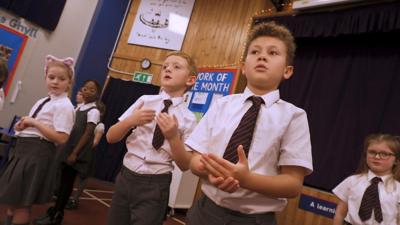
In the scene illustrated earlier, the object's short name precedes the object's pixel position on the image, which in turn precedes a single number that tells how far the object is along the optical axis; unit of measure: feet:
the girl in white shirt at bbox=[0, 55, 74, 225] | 6.34
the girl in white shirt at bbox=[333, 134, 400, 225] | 6.75
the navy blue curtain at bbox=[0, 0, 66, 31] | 16.89
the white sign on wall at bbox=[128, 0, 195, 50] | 19.45
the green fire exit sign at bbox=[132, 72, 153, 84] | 19.41
